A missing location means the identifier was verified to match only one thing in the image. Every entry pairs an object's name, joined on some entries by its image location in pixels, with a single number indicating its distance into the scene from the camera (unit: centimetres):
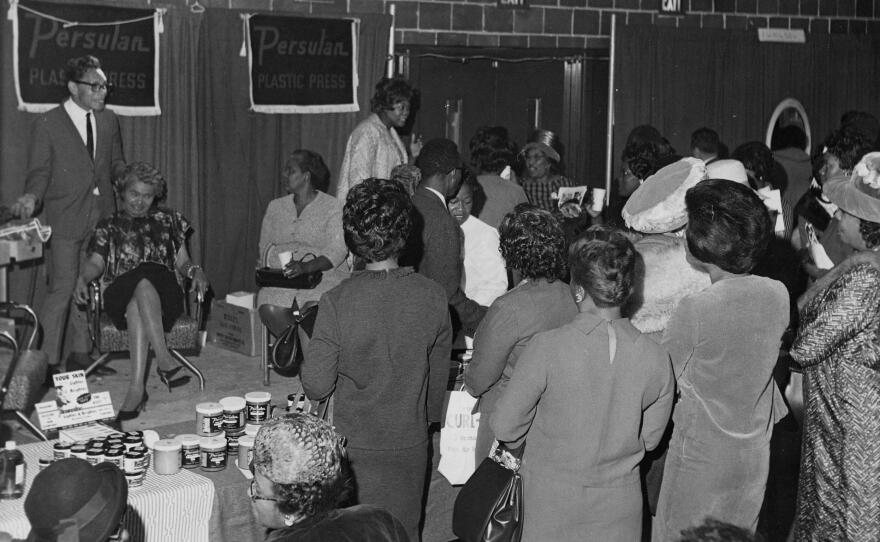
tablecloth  310
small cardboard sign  350
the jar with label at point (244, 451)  346
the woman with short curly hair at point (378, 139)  634
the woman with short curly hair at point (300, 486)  232
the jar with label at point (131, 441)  325
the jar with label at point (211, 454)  343
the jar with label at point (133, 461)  319
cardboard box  671
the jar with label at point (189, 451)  341
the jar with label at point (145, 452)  323
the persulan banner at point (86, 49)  624
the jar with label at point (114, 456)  319
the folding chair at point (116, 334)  557
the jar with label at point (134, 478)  319
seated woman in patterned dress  554
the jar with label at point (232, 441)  361
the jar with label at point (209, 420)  356
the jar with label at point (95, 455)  318
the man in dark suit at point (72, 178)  605
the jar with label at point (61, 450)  324
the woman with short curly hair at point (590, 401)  287
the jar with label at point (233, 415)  363
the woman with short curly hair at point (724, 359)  304
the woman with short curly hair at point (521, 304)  331
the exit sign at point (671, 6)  878
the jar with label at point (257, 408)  372
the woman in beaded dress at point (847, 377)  313
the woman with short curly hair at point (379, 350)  313
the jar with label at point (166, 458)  333
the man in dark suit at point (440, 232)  422
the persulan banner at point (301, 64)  710
